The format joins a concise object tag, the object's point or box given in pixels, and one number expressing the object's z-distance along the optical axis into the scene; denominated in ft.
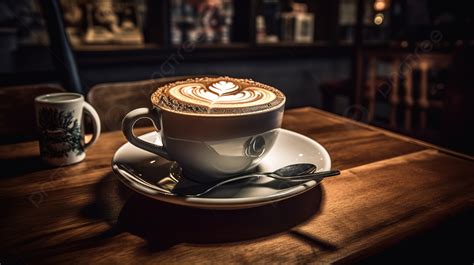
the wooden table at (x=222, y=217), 1.56
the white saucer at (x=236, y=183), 1.74
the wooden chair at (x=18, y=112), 3.68
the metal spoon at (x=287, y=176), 1.87
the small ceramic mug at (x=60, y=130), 2.44
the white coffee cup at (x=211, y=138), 1.92
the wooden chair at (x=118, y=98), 4.02
